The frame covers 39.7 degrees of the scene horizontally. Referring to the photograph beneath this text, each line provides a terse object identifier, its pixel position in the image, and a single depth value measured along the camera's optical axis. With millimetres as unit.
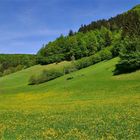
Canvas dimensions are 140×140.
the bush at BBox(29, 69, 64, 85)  54596
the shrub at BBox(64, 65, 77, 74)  57619
